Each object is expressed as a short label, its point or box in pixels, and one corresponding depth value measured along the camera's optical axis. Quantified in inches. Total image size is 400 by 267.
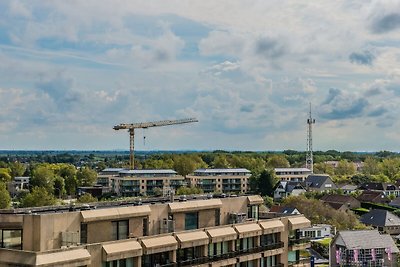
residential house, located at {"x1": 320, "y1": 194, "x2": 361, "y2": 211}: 5270.7
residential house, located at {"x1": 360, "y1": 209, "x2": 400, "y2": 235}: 4520.2
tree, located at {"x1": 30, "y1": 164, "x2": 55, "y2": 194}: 6501.0
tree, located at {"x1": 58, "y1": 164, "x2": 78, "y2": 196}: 7086.1
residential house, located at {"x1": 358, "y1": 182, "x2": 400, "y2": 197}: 6563.0
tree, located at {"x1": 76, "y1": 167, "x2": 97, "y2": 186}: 7386.8
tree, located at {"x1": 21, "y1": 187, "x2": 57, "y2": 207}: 4278.8
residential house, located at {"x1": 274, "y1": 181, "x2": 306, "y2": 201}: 6236.2
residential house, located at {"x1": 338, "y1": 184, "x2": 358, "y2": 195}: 6589.6
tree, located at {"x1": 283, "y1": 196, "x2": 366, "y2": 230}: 4343.0
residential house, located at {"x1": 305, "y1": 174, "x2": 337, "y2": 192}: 6820.9
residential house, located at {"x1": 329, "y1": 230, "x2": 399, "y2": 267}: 3299.7
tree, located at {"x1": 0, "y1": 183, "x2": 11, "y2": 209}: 4621.1
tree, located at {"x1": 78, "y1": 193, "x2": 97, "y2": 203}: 4483.8
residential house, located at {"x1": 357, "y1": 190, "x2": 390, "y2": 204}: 5816.9
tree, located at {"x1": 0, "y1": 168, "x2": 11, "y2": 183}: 7503.0
